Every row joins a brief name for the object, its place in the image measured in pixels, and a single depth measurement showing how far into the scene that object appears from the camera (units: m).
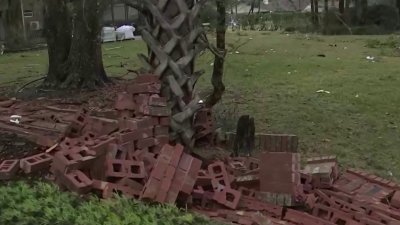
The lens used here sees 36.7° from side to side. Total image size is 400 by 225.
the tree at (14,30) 23.78
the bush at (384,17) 29.08
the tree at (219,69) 6.59
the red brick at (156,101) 4.18
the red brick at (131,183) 3.60
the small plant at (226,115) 6.82
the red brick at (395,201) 4.28
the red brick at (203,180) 3.87
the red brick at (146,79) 4.35
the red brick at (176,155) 3.59
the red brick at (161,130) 4.18
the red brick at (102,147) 3.71
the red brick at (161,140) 4.18
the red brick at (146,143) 4.05
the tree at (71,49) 10.05
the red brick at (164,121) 4.22
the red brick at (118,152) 3.76
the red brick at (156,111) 4.16
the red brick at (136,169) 3.64
